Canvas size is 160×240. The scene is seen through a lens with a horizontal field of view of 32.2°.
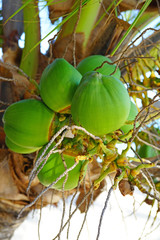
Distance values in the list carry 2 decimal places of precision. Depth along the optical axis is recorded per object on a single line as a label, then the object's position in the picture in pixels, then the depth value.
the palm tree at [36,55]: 0.88
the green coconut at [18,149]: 0.70
